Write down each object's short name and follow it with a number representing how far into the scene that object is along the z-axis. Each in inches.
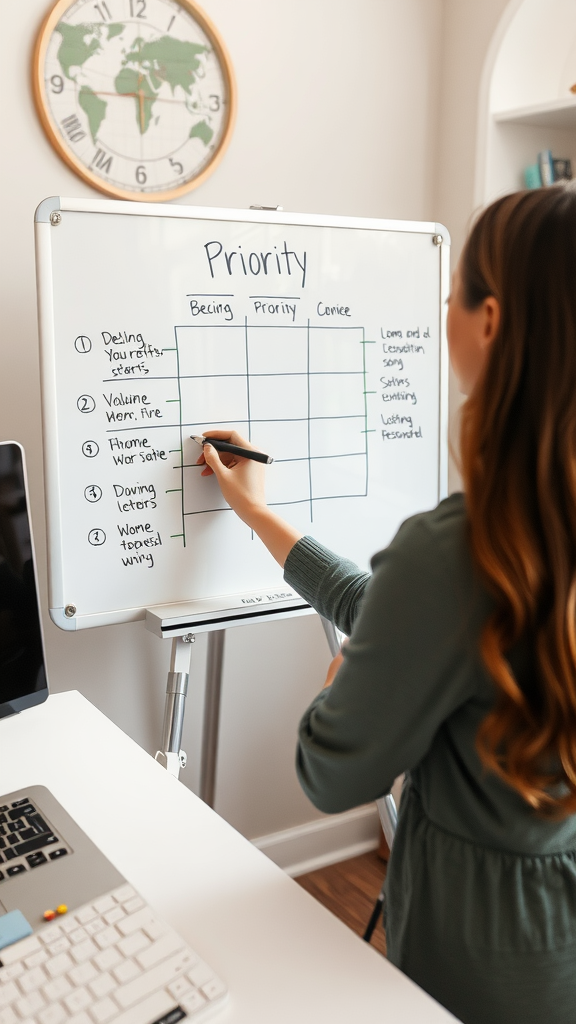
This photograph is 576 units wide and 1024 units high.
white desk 29.9
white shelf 75.1
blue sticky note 31.7
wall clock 65.6
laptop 28.7
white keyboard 28.5
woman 29.3
